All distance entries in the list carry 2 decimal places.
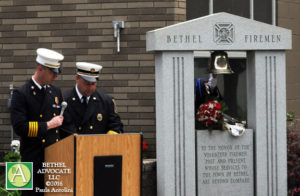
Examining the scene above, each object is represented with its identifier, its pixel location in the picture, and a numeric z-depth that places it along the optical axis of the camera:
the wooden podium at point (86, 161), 8.52
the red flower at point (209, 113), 11.49
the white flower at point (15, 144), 11.87
